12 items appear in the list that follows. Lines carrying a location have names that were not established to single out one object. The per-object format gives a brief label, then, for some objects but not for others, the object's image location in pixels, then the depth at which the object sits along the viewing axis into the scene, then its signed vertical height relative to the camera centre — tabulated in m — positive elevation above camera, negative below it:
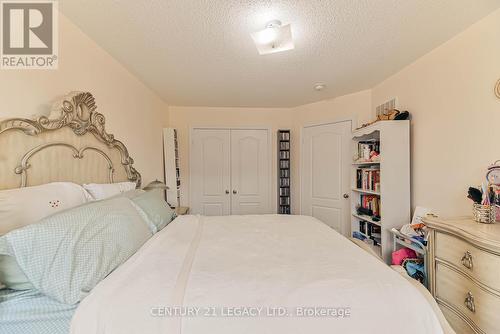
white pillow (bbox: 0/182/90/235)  1.03 -0.17
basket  1.38 -0.29
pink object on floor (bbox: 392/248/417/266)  2.13 -0.83
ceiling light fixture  1.59 +0.91
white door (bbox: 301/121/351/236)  3.39 -0.12
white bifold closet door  3.89 -0.09
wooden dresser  1.12 -0.59
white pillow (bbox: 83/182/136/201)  1.55 -0.16
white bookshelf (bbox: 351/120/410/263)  2.31 -0.09
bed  0.85 -0.50
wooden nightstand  3.05 -0.59
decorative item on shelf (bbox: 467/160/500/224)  1.39 -0.21
